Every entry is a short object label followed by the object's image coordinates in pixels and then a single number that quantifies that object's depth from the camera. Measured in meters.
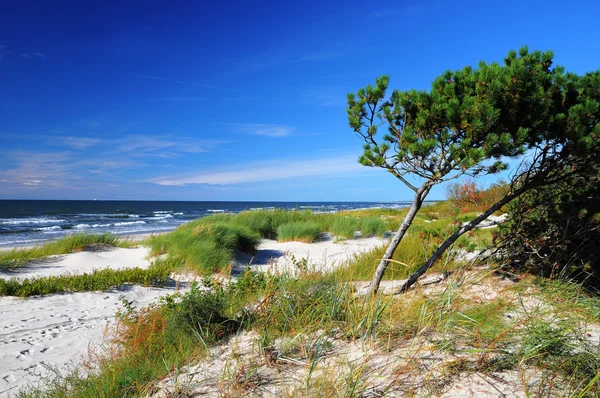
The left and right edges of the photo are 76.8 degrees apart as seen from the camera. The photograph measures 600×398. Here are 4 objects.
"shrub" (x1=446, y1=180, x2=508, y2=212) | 19.28
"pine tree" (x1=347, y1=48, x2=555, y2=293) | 4.36
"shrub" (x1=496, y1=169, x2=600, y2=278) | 5.83
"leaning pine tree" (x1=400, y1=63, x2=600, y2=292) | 4.75
